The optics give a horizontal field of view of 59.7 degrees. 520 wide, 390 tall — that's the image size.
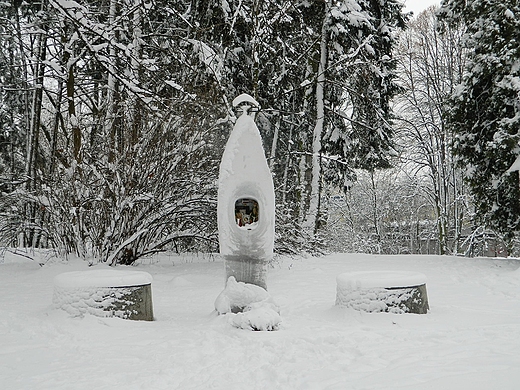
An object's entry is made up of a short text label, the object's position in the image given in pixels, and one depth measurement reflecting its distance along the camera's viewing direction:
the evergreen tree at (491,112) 9.48
